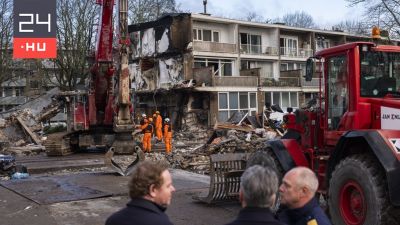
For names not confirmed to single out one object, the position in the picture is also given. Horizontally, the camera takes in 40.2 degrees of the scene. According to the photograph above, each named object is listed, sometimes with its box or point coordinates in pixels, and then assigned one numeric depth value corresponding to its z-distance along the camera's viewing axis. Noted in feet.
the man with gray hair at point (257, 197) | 10.94
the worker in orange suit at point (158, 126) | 91.45
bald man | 12.84
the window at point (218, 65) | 153.72
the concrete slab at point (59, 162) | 61.82
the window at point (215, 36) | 162.61
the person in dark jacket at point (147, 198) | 10.97
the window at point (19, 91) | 265.95
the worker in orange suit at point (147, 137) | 77.56
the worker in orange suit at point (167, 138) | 78.81
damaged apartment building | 146.00
